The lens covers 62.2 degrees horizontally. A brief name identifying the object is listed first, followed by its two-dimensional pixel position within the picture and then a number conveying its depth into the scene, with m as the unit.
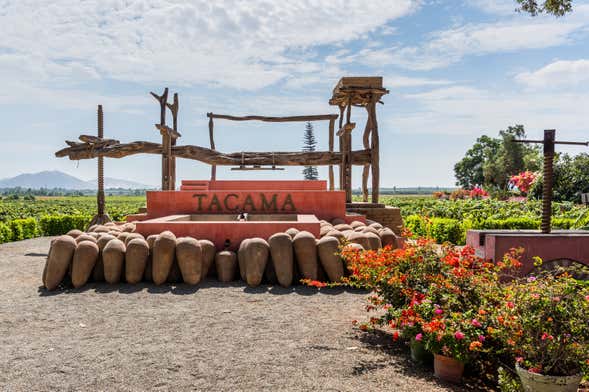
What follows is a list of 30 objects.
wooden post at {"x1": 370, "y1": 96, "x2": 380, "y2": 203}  13.55
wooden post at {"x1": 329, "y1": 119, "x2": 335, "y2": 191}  16.50
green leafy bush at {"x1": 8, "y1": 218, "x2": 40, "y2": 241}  15.51
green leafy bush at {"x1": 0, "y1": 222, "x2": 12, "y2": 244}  14.70
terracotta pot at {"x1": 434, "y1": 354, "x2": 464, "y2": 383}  3.81
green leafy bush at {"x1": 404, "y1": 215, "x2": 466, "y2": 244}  13.94
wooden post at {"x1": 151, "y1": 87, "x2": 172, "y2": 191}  14.14
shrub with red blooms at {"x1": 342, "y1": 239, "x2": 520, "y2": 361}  3.74
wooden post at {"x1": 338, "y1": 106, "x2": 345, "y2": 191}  14.09
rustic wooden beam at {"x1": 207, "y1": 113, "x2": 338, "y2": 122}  16.06
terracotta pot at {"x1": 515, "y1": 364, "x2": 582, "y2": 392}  3.09
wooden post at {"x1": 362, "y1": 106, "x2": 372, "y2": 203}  13.76
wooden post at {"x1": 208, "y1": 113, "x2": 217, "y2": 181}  16.67
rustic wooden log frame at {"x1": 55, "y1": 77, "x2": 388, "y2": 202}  13.22
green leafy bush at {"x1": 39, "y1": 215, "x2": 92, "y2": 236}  17.31
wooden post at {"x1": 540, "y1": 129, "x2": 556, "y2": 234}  6.59
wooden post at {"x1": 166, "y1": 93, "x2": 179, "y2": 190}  14.33
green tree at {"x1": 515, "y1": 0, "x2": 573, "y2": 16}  8.14
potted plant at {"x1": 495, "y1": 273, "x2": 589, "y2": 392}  3.12
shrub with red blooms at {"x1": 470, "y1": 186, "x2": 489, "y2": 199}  26.55
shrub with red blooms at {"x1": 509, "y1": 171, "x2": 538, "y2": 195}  23.44
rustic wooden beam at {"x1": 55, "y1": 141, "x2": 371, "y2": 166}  13.75
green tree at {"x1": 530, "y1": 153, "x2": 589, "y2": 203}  22.42
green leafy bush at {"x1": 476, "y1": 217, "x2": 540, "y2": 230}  13.67
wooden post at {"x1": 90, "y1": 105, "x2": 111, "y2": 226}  13.48
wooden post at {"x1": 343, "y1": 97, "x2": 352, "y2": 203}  13.66
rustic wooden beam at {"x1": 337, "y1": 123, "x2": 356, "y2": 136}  13.55
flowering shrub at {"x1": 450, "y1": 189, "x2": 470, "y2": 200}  30.60
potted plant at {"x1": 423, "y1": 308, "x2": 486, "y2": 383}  3.67
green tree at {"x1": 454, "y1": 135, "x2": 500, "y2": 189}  54.22
